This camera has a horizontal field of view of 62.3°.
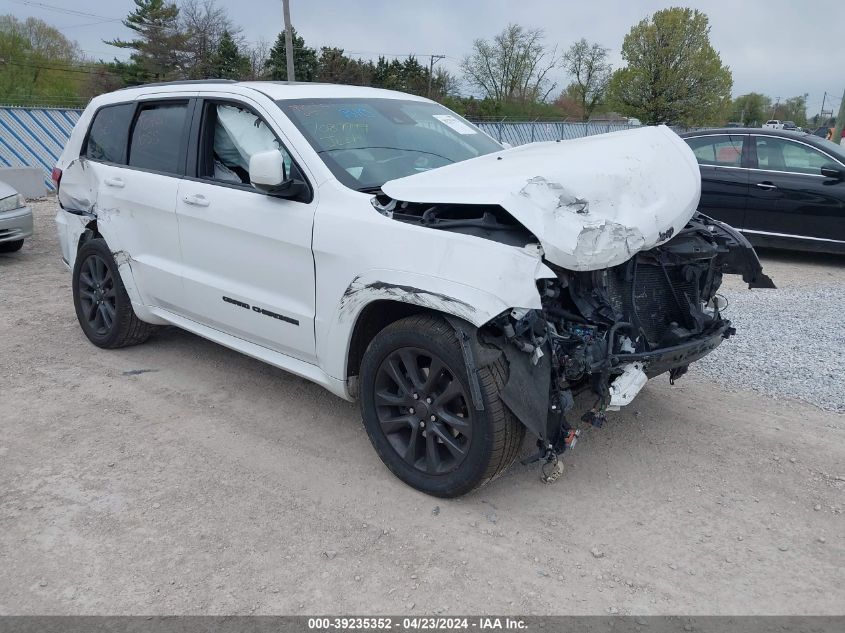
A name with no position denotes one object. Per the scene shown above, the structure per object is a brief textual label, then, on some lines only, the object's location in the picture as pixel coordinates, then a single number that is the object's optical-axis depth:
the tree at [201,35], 50.38
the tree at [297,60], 43.75
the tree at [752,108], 87.56
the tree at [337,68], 47.78
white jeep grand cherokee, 3.08
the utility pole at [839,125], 21.59
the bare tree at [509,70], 63.50
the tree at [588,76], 65.00
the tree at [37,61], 50.19
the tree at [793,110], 92.06
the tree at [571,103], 66.44
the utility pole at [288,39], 26.36
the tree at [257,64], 47.56
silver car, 8.75
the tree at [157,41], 49.91
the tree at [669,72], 46.34
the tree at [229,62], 45.66
